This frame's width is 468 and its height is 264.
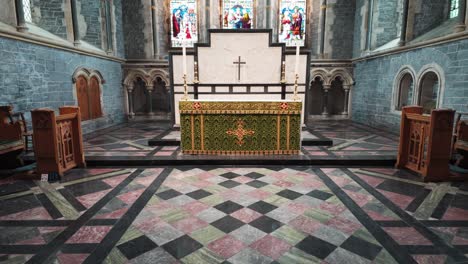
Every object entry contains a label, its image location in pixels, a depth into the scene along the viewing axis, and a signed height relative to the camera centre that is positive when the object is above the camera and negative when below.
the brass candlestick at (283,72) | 7.32 +0.58
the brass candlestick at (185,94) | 4.99 -0.02
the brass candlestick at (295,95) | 4.98 -0.04
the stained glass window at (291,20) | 11.34 +3.10
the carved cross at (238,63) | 7.40 +0.83
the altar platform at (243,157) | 4.88 -1.21
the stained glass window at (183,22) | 11.34 +3.01
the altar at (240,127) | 4.98 -0.64
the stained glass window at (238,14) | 11.46 +3.38
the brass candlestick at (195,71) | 7.26 +0.59
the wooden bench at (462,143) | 4.45 -0.82
